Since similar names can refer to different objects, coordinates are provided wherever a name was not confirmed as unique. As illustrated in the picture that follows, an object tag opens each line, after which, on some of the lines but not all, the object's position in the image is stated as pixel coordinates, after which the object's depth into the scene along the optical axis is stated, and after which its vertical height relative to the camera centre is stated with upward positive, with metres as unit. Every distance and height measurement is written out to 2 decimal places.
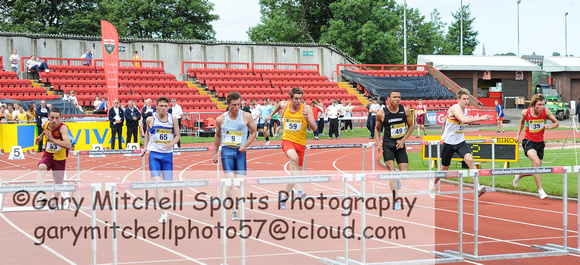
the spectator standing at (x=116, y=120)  22.77 -0.43
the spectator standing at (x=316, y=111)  27.08 -0.26
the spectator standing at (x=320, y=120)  28.88 -0.67
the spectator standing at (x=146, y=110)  21.34 -0.09
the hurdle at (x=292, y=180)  6.63 -0.76
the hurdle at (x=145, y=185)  6.29 -0.76
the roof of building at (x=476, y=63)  50.15 +3.12
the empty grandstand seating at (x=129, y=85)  33.19 +1.16
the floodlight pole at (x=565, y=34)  85.56 +8.75
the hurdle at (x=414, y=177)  6.97 -1.09
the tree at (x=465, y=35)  99.69 +10.26
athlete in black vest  11.00 -0.46
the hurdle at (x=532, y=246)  7.37 -1.48
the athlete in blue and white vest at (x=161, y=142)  9.99 -0.53
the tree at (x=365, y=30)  61.44 +6.93
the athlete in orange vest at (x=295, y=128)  10.77 -0.37
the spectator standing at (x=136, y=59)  37.84 +2.74
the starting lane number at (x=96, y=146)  21.52 -1.24
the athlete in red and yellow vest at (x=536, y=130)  12.31 -0.52
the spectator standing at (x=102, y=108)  28.94 -0.01
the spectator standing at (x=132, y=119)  22.66 -0.40
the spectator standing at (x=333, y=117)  28.89 -0.53
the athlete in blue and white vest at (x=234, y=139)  9.82 -0.49
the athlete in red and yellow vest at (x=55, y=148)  10.48 -0.64
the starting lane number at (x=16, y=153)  20.55 -1.37
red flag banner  25.98 +1.96
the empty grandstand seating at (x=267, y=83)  37.47 +1.32
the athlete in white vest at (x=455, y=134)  11.62 -0.55
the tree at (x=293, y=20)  64.25 +8.37
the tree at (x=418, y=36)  79.62 +8.15
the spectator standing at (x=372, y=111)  27.75 -0.28
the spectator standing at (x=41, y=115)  22.28 -0.22
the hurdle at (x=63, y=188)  6.07 -0.74
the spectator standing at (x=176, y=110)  23.52 -0.11
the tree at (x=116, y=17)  53.69 +7.77
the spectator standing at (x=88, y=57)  36.25 +2.77
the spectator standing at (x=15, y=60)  33.12 +2.43
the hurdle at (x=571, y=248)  7.71 -1.73
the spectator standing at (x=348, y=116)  32.53 -0.56
